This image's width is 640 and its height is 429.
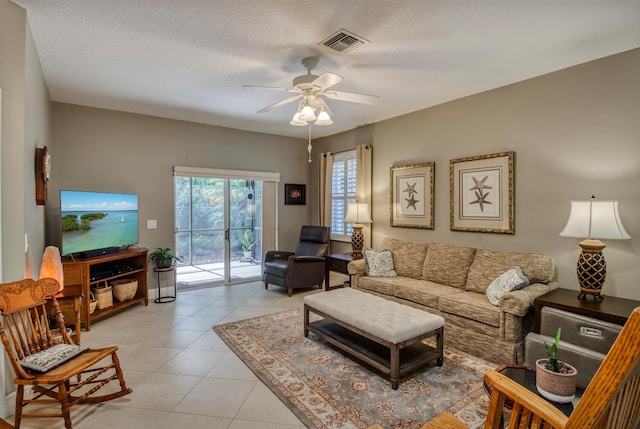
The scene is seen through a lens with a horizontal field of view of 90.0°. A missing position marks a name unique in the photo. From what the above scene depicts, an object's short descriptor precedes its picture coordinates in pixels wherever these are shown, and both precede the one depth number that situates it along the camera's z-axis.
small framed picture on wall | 6.31
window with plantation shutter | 5.70
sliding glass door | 5.30
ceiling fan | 2.90
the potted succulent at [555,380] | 1.58
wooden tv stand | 3.53
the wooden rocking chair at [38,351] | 1.92
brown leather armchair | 5.00
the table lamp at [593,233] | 2.58
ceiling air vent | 2.51
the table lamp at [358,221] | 5.01
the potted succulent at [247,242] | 5.86
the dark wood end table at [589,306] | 2.36
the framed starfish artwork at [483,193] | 3.60
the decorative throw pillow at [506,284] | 2.97
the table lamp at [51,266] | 2.69
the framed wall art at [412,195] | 4.42
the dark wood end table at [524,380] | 1.60
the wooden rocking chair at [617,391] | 0.80
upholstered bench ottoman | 2.49
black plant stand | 4.64
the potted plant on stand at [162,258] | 4.75
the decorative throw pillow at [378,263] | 4.26
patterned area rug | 2.14
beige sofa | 2.80
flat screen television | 3.63
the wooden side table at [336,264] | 4.91
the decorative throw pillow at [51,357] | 1.98
